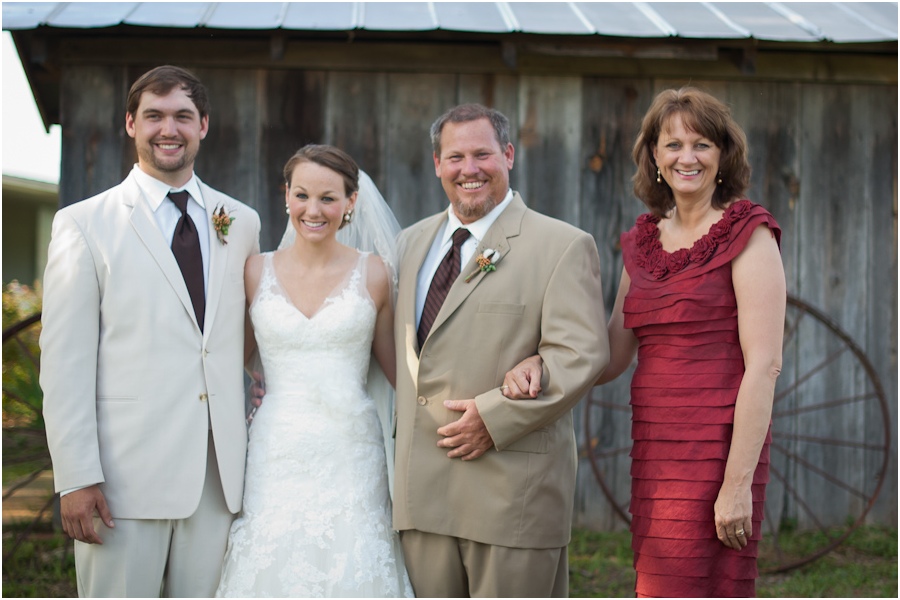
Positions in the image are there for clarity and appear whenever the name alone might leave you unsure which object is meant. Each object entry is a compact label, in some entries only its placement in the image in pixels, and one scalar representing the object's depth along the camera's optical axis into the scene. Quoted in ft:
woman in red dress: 9.75
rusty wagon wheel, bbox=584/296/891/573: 18.37
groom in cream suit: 9.75
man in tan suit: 10.05
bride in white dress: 10.18
